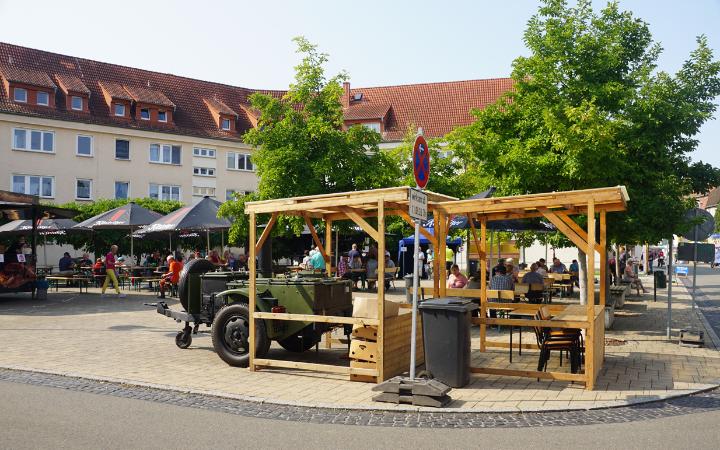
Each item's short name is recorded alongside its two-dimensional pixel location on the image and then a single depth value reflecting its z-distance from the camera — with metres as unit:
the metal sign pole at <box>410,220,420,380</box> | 7.85
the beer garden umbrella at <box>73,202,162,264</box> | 24.41
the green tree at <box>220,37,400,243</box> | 22.12
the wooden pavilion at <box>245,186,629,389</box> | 8.91
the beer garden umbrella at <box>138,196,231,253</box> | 21.22
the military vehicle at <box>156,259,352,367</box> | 10.16
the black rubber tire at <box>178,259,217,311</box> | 12.00
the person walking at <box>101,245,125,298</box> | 23.59
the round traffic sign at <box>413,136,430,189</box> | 7.98
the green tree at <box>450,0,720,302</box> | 13.80
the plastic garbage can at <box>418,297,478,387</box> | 8.81
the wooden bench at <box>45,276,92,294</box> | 23.66
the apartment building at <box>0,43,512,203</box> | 43.25
